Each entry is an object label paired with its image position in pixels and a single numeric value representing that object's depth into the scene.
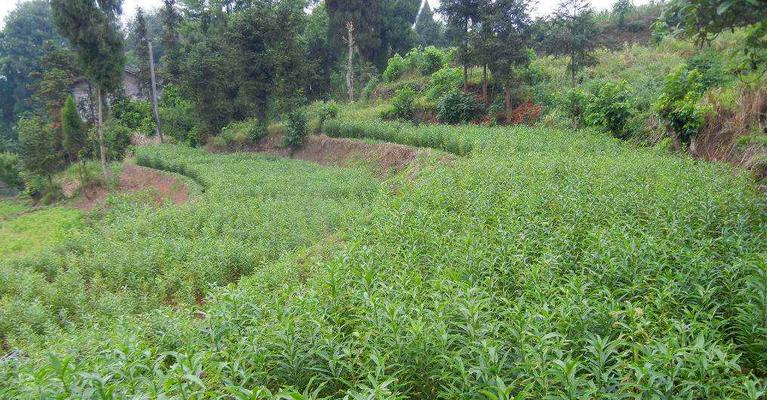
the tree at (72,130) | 22.23
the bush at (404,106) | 21.92
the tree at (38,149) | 24.47
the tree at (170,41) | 30.80
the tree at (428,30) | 38.15
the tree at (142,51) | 33.77
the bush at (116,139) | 25.88
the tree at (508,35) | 17.69
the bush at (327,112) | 22.63
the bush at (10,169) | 29.20
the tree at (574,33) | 17.73
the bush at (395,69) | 28.03
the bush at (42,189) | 24.25
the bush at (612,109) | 13.20
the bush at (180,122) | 29.73
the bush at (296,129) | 22.48
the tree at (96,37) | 18.94
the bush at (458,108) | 19.55
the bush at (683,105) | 10.32
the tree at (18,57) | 42.41
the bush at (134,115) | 31.31
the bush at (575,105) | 15.08
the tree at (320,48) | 30.11
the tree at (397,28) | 32.97
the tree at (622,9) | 27.36
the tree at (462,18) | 18.91
